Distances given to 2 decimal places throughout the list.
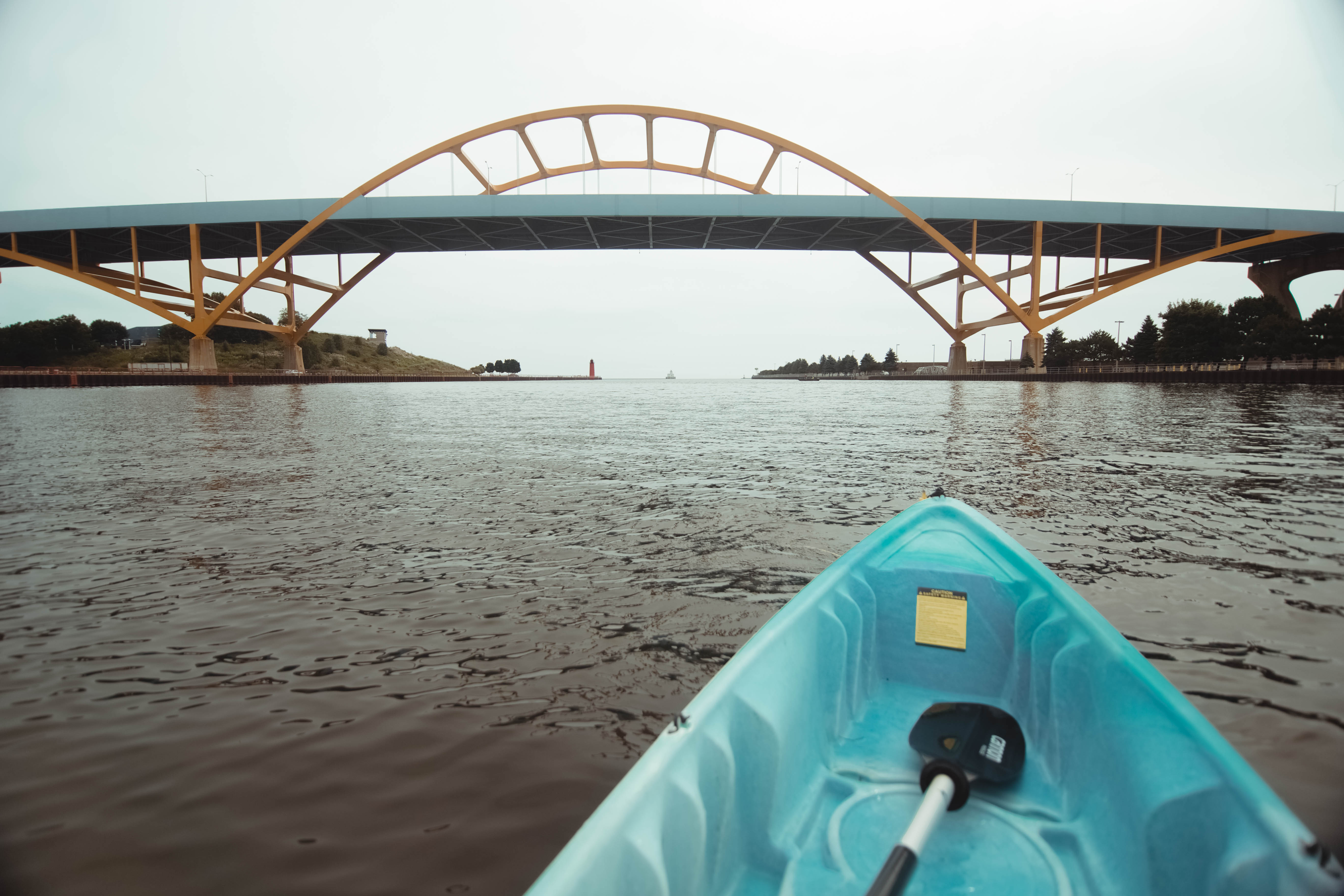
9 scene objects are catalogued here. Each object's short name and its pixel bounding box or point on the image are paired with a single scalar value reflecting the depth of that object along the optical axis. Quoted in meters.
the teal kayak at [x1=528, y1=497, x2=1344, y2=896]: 1.52
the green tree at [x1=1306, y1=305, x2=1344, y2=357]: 51.44
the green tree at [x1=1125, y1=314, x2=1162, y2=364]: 75.94
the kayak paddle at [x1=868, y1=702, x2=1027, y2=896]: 2.19
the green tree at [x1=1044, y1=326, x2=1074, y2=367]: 96.69
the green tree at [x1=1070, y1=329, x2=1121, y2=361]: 95.44
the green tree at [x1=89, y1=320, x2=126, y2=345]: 81.12
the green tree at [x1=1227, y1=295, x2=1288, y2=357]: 57.12
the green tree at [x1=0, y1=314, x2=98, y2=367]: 70.00
